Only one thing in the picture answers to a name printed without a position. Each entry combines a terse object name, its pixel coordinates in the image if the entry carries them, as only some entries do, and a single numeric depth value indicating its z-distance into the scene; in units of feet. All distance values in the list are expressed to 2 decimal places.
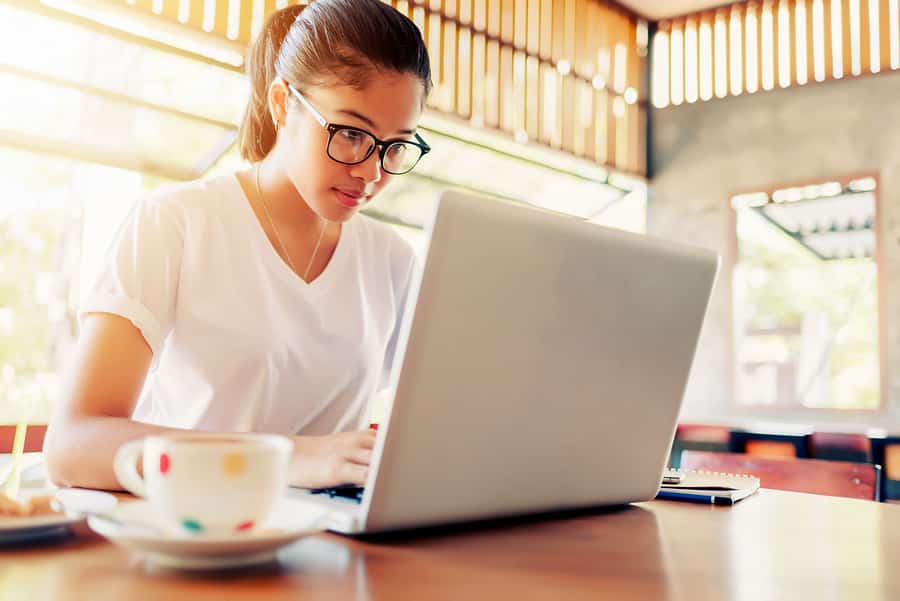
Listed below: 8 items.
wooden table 1.67
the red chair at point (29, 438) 6.24
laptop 2.03
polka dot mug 1.70
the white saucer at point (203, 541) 1.67
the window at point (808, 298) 15.49
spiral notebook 3.09
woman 3.59
